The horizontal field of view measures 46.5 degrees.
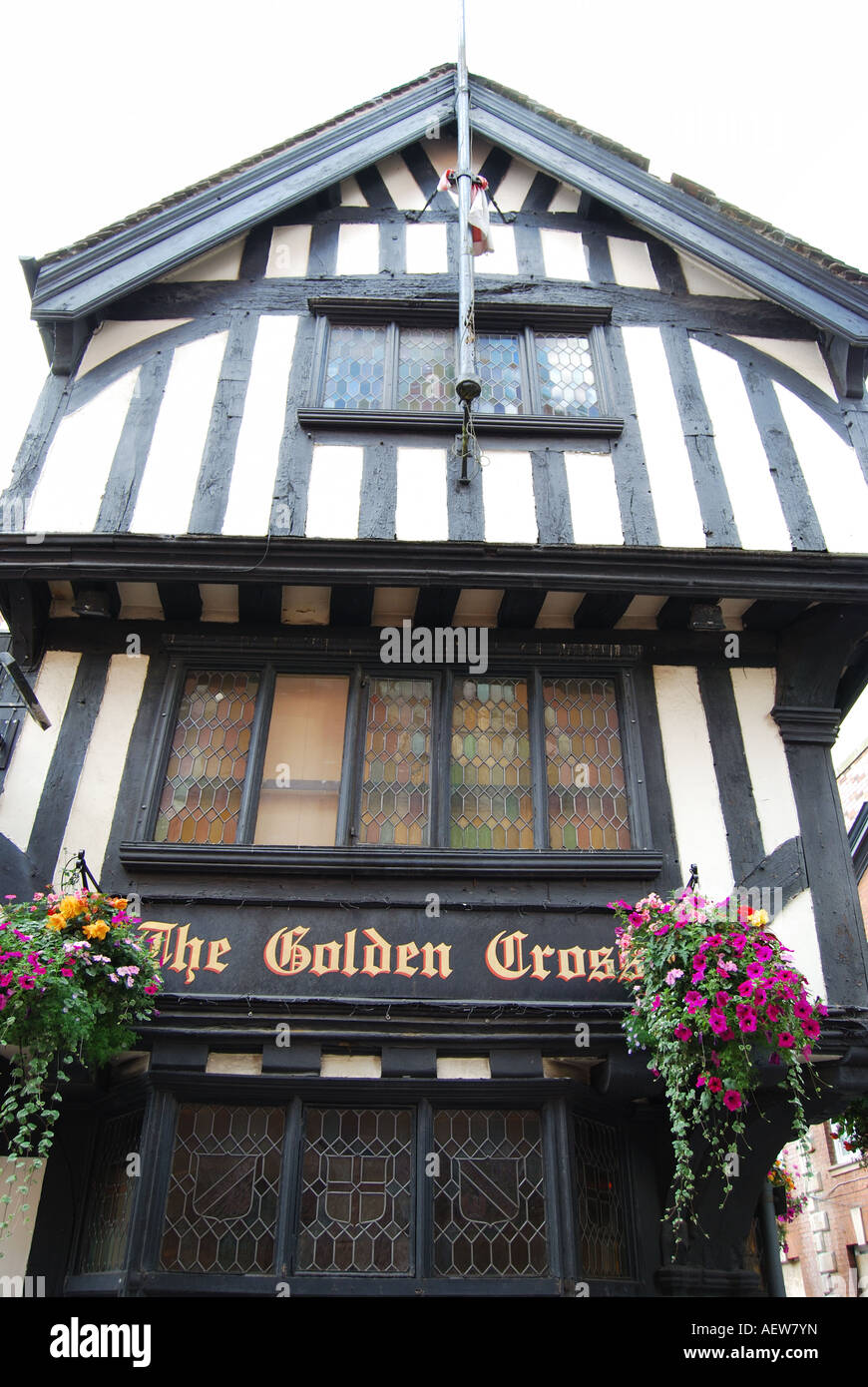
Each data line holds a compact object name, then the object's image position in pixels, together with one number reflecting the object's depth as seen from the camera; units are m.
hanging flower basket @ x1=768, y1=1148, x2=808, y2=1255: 8.02
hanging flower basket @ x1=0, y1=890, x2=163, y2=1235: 5.18
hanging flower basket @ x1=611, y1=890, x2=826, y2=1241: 5.32
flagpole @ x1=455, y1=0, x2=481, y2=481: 7.00
